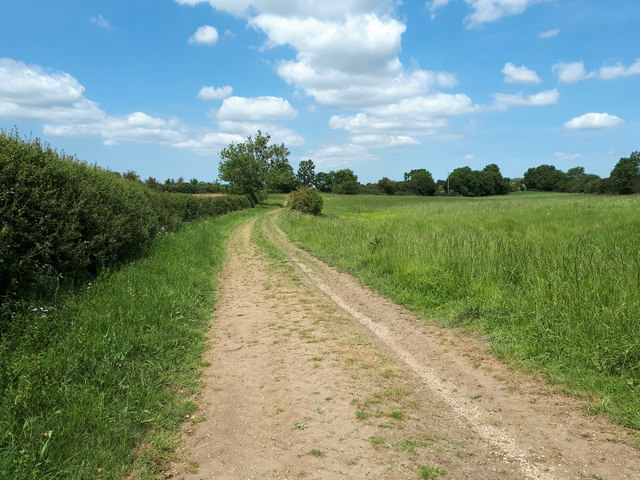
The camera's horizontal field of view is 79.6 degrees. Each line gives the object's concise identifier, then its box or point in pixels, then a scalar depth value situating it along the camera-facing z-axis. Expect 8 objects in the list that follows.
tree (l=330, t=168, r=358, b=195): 135.50
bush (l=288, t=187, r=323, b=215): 33.94
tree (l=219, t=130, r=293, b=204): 53.06
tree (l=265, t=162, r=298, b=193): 65.45
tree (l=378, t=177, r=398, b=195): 102.00
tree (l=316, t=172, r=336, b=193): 135.00
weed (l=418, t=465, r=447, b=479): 2.81
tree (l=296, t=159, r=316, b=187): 134.16
